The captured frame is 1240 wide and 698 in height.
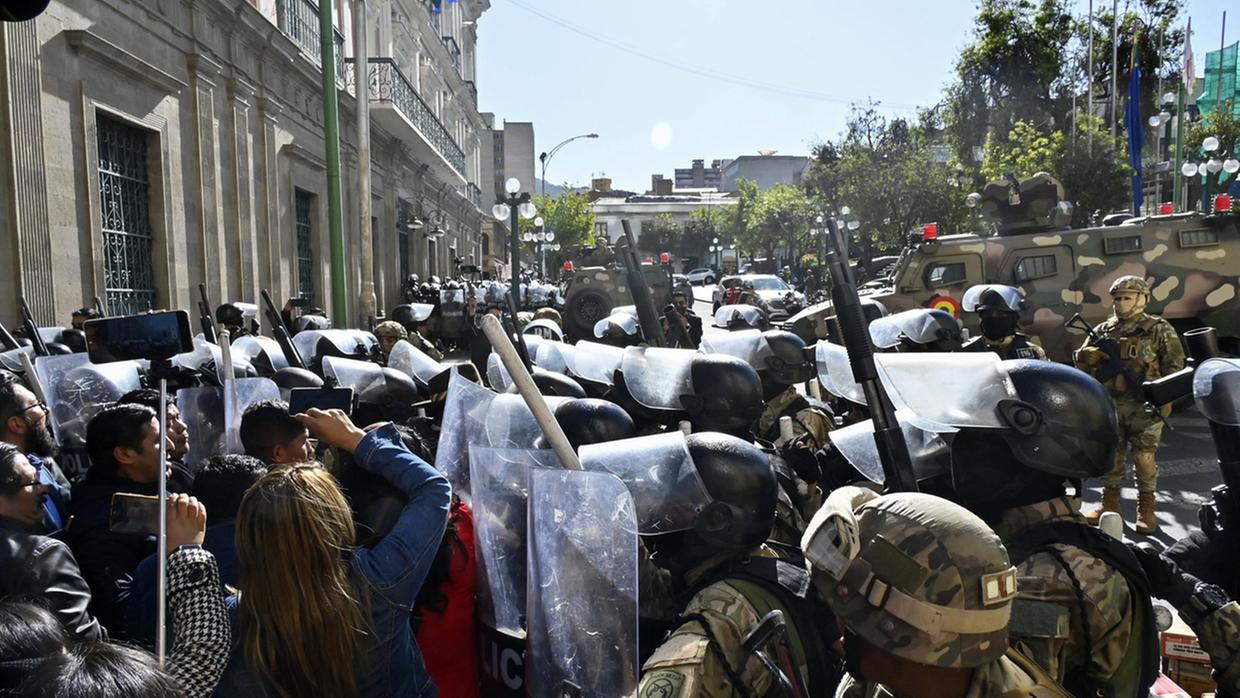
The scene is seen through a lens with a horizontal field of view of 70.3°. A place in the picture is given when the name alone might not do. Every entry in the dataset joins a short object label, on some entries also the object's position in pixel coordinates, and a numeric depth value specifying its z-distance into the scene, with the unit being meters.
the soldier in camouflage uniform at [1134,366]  6.55
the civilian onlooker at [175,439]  3.25
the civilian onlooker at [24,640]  1.35
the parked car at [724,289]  27.40
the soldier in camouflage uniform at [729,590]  2.03
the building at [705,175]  158.75
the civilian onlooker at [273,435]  3.11
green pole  12.27
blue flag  24.12
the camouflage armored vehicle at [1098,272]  11.51
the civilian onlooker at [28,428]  3.31
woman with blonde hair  1.97
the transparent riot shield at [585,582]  1.97
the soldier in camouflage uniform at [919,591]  1.63
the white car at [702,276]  63.31
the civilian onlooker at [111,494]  2.54
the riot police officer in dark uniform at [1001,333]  7.24
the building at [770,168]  118.88
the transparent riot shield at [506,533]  2.38
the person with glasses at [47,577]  2.07
